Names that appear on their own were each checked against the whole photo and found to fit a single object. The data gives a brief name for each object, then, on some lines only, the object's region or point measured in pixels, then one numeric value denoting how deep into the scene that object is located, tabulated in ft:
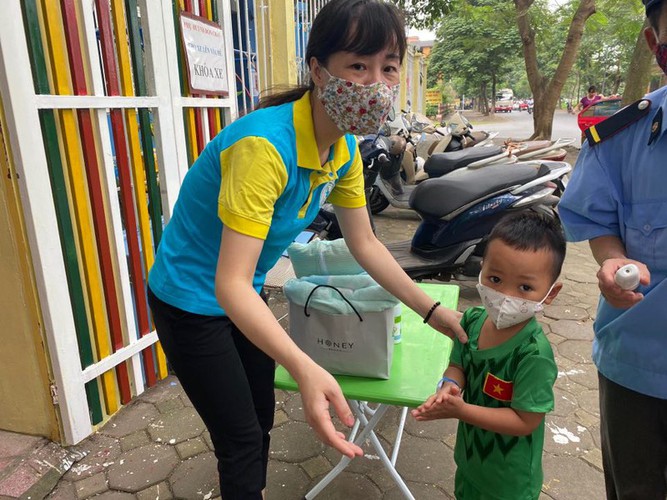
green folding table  5.16
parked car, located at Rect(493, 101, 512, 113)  180.65
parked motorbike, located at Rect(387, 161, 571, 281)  12.09
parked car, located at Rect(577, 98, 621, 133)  48.35
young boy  4.05
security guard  3.69
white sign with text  8.50
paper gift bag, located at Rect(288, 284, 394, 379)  5.17
